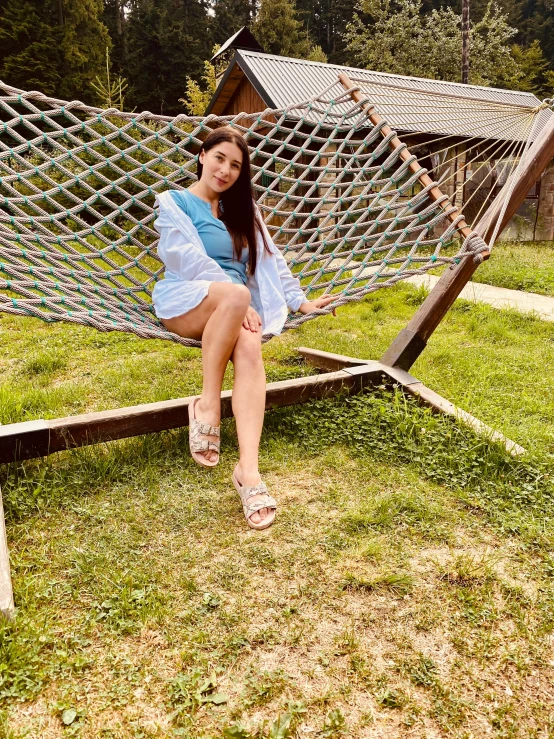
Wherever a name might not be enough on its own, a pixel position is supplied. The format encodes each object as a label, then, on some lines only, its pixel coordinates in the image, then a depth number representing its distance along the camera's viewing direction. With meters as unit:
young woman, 1.52
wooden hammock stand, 1.72
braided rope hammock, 1.65
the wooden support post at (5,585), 1.14
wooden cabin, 7.67
